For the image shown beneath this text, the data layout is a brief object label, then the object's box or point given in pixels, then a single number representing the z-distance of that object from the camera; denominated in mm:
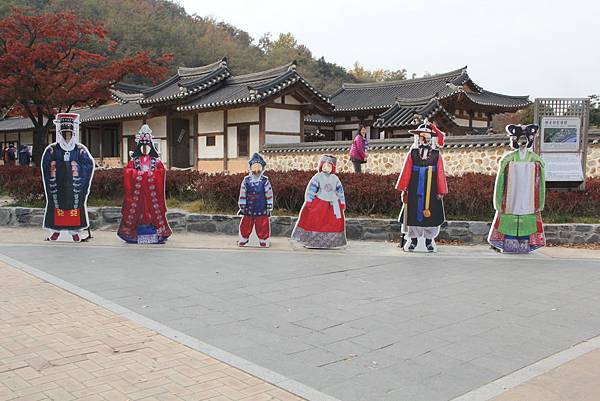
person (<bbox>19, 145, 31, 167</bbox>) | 27641
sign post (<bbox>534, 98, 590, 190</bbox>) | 10555
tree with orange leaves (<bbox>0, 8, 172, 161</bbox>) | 13398
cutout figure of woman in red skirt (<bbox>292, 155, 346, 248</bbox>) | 9141
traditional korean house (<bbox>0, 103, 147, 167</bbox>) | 26219
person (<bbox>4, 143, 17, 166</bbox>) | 28823
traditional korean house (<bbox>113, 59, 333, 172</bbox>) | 19891
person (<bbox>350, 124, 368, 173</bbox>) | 15312
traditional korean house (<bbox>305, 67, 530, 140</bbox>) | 21781
